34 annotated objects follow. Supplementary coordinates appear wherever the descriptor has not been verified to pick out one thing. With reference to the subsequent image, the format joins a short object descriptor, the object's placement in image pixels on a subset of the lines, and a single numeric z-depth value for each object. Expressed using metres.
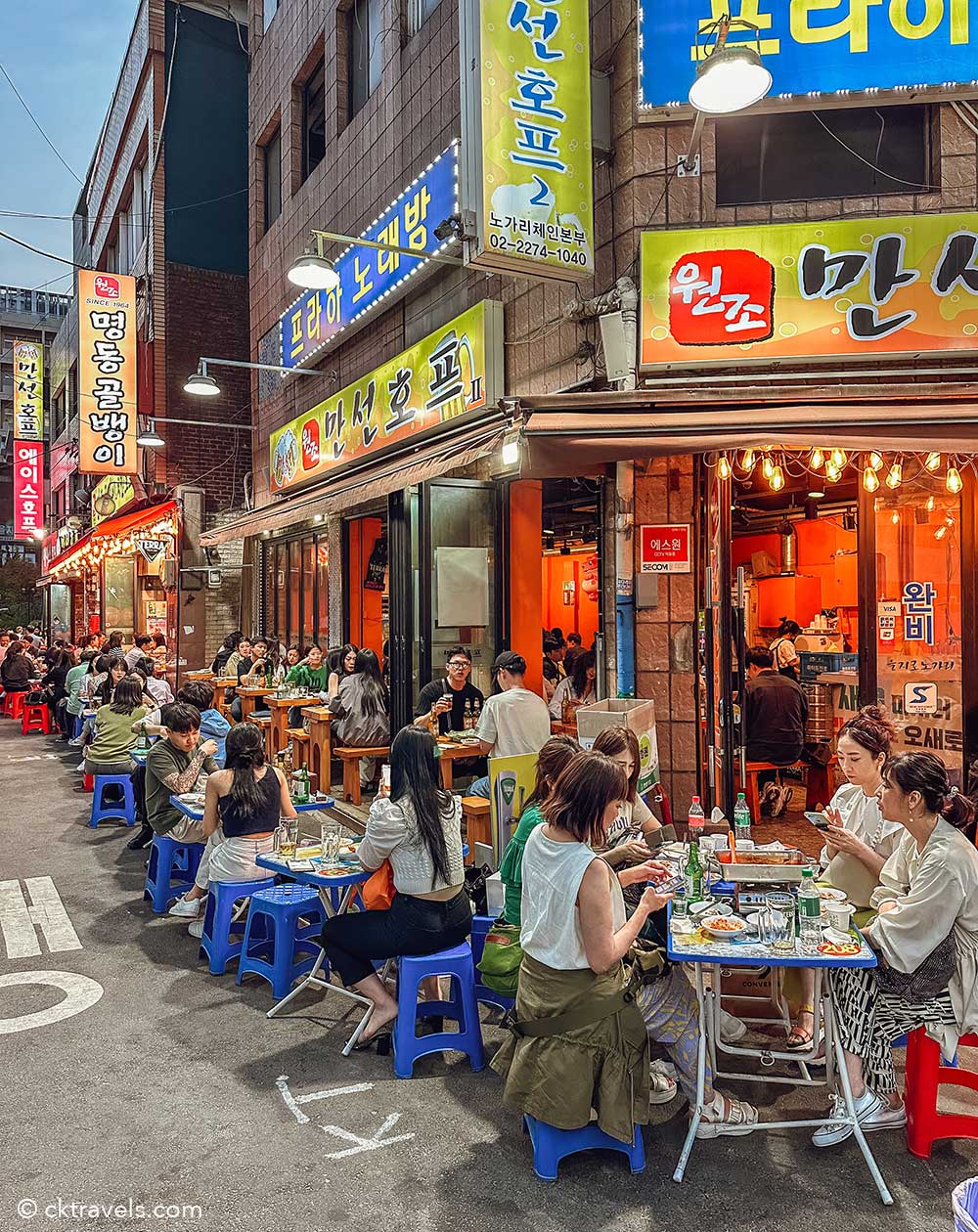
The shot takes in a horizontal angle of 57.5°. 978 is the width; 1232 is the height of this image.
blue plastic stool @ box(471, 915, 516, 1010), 5.06
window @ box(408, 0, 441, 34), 10.55
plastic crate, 10.27
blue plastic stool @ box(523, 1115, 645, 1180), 3.65
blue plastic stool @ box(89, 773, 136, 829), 9.93
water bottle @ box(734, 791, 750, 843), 5.45
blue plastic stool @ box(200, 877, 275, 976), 5.82
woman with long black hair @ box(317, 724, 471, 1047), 4.70
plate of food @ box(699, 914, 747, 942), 3.89
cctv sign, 7.44
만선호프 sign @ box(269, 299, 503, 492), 8.98
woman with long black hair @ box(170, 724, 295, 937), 5.93
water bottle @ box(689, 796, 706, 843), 5.42
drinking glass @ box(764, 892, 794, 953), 3.76
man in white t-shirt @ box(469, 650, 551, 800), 7.23
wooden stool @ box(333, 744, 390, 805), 9.94
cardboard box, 6.16
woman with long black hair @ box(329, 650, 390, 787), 9.91
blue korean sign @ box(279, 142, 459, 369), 9.39
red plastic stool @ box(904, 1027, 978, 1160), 3.73
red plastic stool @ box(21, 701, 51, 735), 18.66
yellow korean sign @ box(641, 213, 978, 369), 6.48
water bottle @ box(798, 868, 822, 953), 3.89
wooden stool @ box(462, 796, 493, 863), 7.20
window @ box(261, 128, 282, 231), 16.70
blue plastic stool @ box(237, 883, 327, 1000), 5.43
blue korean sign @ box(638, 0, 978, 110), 6.59
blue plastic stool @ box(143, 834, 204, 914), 7.09
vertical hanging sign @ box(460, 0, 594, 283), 6.50
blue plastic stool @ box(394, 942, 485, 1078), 4.53
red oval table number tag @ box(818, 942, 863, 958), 3.63
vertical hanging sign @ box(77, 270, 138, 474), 18.55
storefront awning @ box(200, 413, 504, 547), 6.92
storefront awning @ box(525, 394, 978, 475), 5.64
